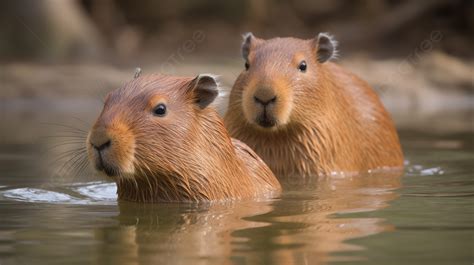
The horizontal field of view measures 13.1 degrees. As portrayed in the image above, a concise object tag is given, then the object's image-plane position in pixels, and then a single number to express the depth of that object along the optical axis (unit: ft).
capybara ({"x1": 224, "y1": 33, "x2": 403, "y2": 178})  55.01
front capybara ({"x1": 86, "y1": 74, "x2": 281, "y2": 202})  41.55
